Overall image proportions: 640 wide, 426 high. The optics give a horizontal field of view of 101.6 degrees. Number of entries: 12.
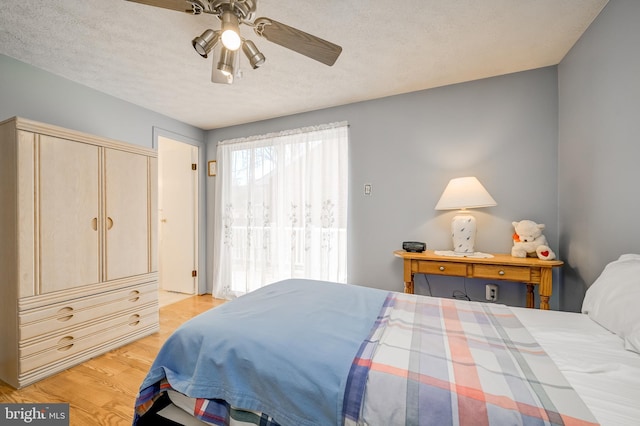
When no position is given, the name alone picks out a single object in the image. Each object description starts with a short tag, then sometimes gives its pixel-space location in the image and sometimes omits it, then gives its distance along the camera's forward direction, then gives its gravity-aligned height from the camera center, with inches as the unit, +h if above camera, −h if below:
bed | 27.6 -19.9
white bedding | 26.7 -20.0
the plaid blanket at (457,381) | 26.1 -19.7
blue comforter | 32.5 -20.8
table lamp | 86.2 +2.5
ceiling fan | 50.3 +36.0
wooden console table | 75.1 -18.2
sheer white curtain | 118.3 +0.7
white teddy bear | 82.4 -9.4
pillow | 37.9 -14.9
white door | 147.5 -3.3
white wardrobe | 69.2 -11.4
